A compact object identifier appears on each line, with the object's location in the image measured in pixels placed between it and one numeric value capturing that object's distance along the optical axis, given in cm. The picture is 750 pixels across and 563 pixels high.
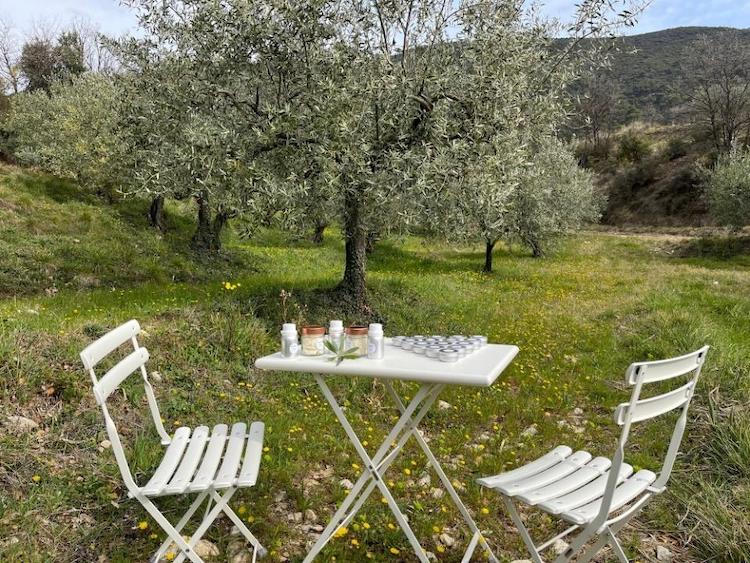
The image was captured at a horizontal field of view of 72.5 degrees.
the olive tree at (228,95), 816
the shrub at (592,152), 5738
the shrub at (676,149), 4794
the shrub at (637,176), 4788
